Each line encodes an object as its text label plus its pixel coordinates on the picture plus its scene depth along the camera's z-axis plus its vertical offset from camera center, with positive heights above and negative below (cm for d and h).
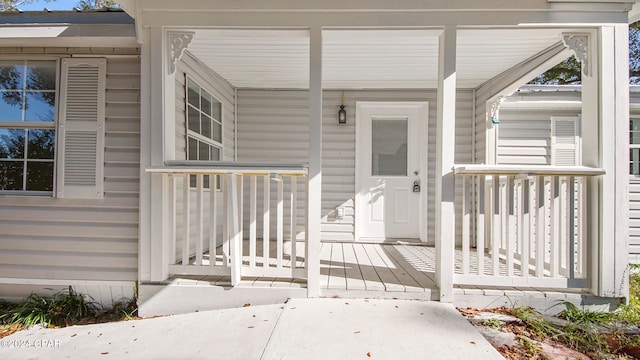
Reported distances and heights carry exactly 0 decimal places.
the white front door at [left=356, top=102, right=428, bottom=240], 452 +17
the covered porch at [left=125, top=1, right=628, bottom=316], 248 +5
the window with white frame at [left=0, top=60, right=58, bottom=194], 290 +44
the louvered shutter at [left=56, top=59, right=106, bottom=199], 282 +38
